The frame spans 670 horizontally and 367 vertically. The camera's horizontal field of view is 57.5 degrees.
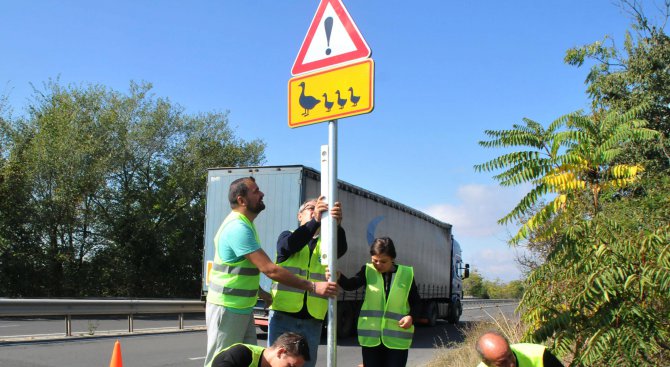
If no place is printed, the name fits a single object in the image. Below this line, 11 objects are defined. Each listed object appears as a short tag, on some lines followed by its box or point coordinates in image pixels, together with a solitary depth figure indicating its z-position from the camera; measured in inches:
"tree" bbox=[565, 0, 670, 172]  523.2
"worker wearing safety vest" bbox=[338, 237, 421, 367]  181.2
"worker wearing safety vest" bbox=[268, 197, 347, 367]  182.1
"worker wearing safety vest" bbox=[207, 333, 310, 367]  132.3
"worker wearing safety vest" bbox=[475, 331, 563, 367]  139.9
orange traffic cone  201.0
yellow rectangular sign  136.1
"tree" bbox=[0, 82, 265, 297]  941.8
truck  525.3
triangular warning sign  142.4
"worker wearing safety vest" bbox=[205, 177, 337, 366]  159.3
